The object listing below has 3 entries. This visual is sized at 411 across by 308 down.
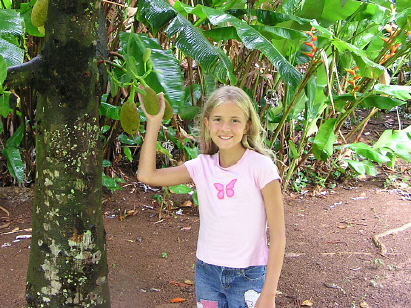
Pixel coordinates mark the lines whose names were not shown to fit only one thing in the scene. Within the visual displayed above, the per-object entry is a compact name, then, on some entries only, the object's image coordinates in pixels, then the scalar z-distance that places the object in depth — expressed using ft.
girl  4.89
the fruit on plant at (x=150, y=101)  4.36
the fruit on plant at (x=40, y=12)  4.42
